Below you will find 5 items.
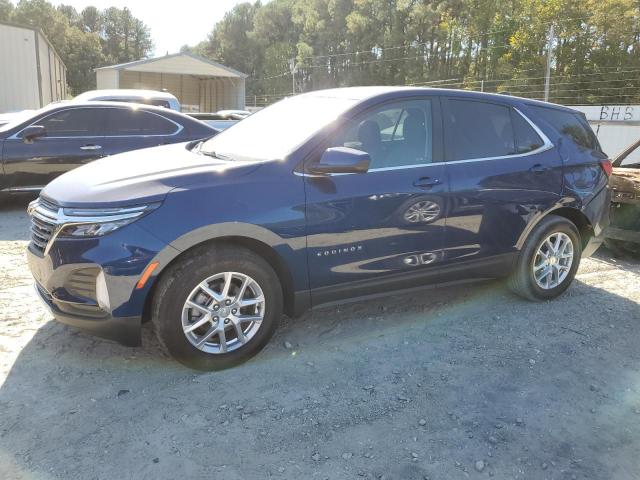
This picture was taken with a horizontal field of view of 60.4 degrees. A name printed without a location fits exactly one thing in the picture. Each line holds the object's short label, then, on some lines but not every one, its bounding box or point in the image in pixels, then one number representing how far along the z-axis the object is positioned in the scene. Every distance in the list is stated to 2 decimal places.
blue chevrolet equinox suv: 3.09
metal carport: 32.09
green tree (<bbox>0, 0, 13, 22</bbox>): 78.44
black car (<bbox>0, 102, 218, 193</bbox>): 7.14
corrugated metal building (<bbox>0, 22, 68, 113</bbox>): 22.28
